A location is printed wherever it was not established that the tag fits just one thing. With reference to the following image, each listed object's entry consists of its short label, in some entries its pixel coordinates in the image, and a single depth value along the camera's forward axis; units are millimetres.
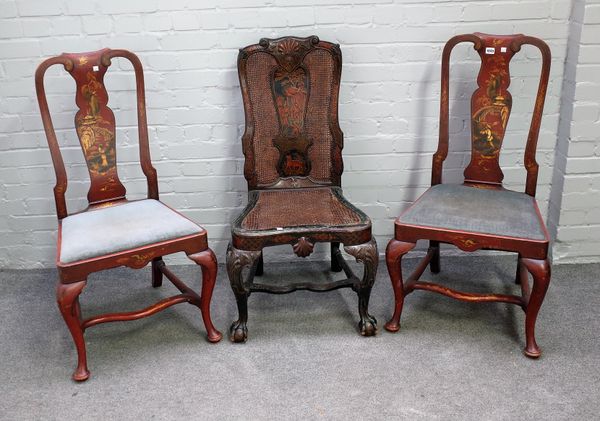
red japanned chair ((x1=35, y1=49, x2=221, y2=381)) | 2195
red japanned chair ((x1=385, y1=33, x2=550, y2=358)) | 2248
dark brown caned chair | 2402
